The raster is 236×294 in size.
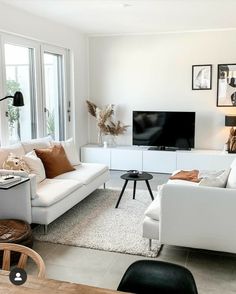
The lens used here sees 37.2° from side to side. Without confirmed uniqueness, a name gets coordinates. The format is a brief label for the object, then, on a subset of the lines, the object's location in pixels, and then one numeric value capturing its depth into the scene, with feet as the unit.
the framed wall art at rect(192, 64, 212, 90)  20.85
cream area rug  11.30
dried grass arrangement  21.96
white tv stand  19.86
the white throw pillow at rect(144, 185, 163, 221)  10.54
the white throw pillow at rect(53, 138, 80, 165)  16.71
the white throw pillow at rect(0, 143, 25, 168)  13.33
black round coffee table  14.53
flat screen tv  20.62
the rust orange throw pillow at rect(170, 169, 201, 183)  13.90
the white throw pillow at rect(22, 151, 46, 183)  13.65
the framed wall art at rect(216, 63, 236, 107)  20.45
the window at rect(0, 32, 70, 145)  15.74
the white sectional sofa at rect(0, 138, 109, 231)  11.81
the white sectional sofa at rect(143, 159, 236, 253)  9.53
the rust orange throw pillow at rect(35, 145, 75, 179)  14.92
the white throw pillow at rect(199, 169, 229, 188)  10.07
